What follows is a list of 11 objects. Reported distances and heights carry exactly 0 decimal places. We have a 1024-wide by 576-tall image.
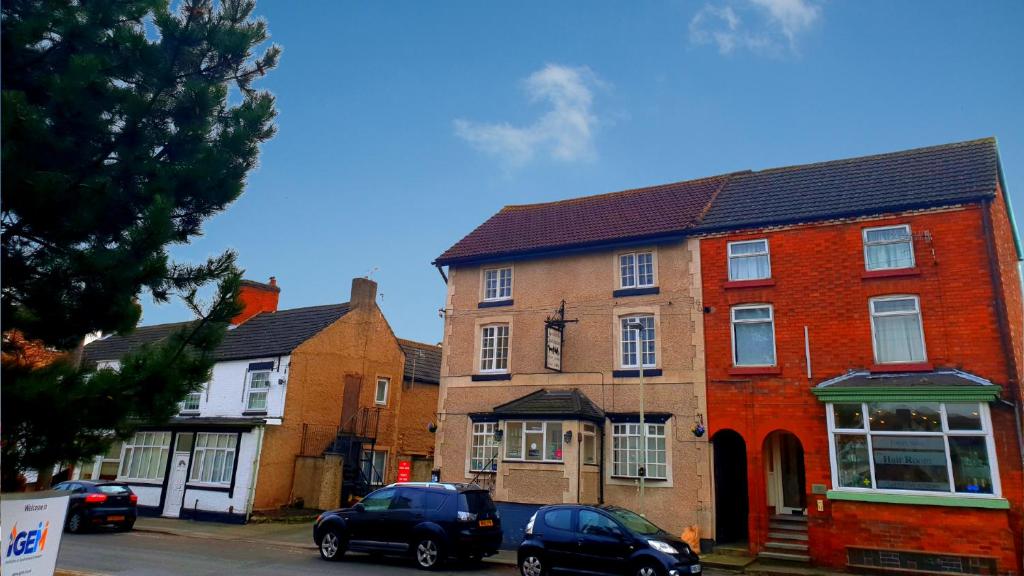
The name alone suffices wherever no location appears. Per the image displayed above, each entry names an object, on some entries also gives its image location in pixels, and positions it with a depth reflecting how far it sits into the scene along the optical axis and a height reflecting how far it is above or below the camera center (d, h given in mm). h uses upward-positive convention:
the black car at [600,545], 13000 -1441
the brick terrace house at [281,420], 25578 +1547
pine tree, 6832 +2676
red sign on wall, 23125 -273
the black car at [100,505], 20058 -1674
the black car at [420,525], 15172 -1412
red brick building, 15469 +2964
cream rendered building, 19078 +3380
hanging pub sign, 20625 +3684
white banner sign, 6227 -800
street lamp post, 17820 +1168
